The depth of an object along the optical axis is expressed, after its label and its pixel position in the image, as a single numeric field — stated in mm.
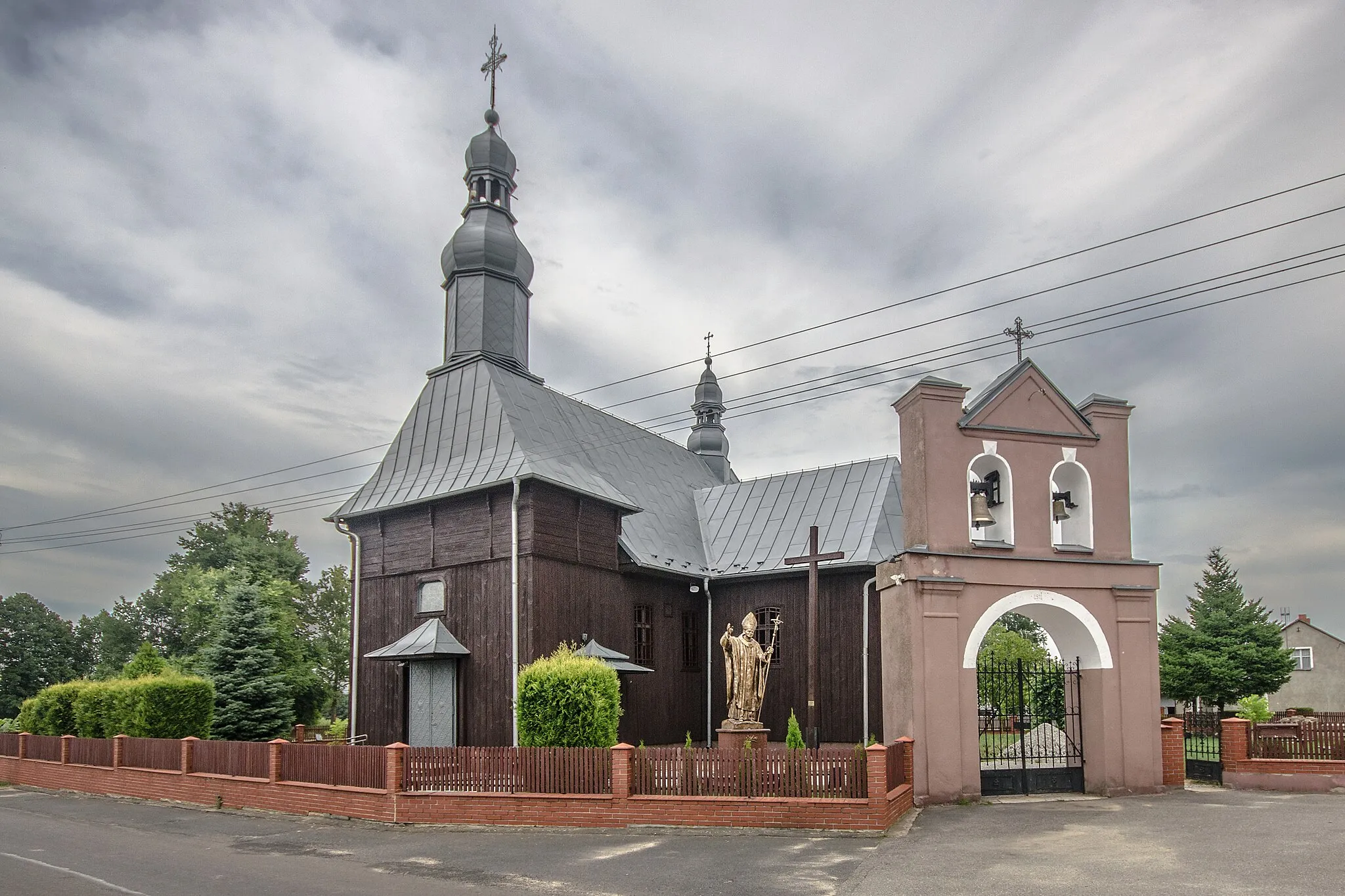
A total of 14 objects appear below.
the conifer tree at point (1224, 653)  29344
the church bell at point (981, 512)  15281
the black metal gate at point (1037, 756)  15016
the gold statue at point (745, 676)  16328
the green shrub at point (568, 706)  14555
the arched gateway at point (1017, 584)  14531
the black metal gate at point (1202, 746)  16609
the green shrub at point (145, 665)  23547
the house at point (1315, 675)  41531
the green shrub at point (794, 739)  15258
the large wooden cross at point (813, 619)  15195
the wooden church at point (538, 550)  19531
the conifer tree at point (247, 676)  21109
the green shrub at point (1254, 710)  25234
